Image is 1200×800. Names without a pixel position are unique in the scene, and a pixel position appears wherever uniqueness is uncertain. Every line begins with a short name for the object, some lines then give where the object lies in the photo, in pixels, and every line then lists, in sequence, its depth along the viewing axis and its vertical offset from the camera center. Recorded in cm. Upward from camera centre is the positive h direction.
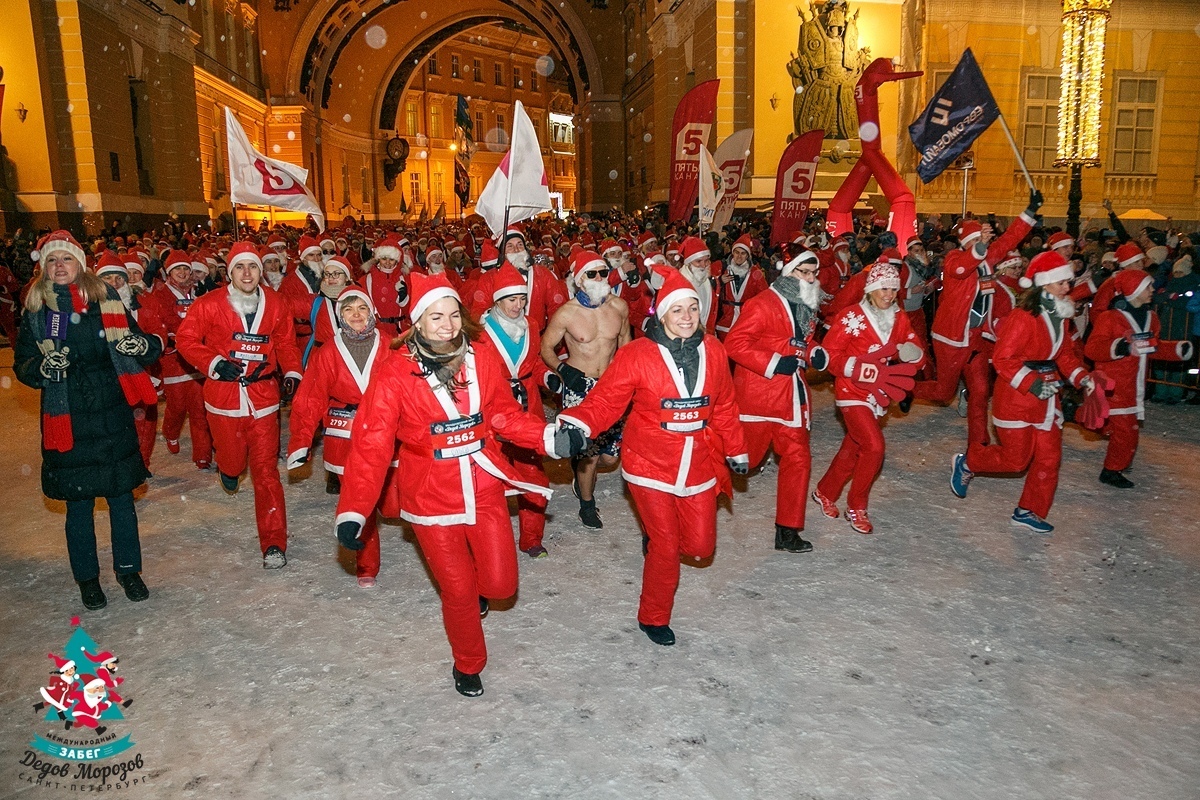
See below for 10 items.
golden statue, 2070 +465
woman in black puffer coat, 473 -70
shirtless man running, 621 -54
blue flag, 1090 +179
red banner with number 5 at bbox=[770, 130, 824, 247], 1333 +113
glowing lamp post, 1786 +369
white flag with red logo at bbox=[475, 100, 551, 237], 630 +60
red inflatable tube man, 1370 +150
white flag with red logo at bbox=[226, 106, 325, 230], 884 +93
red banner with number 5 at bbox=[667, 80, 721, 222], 1330 +189
